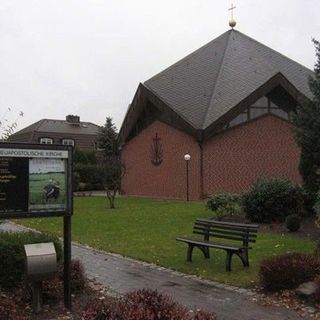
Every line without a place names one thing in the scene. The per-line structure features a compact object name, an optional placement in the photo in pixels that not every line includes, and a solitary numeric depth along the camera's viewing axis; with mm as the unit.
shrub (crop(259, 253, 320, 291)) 5573
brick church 23092
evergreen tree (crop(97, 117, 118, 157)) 38746
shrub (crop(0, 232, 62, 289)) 5348
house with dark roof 42935
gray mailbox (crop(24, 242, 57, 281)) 4565
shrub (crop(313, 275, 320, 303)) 5071
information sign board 4533
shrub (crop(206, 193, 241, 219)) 12759
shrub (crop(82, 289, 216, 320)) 3025
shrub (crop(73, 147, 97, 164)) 35743
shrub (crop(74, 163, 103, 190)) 33880
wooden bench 6742
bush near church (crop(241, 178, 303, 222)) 12380
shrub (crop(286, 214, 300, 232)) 10885
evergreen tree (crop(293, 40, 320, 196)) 11265
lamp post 22932
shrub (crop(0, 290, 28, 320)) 4295
